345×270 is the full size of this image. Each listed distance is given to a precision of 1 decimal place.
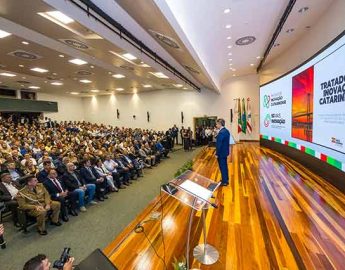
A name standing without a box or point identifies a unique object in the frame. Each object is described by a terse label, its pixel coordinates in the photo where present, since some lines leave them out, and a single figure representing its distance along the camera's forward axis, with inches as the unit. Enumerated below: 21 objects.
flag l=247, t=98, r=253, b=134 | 500.4
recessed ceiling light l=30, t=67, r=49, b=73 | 303.0
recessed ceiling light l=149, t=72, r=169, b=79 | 340.8
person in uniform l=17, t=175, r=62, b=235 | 133.7
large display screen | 153.0
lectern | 71.6
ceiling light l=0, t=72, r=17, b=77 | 330.0
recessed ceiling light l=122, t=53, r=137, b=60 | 225.0
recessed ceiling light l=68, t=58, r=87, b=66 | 258.5
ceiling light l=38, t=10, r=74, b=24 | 135.9
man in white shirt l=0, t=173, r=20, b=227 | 139.5
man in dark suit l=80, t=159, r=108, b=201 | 189.0
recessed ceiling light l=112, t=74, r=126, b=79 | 363.3
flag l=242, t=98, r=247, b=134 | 499.8
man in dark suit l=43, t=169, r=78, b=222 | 152.4
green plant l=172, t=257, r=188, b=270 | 75.2
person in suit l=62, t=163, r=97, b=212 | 167.0
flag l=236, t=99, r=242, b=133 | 506.0
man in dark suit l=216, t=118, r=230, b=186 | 179.9
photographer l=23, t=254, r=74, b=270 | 57.7
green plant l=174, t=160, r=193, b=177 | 232.8
